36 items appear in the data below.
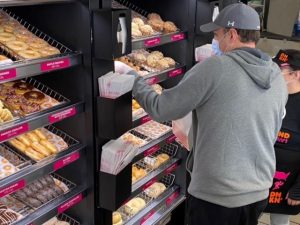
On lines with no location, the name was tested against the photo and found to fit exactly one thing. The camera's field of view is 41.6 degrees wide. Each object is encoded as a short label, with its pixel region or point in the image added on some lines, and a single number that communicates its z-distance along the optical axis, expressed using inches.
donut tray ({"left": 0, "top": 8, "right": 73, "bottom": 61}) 78.6
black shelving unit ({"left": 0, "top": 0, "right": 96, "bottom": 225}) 72.1
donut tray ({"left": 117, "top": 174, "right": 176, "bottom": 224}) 110.8
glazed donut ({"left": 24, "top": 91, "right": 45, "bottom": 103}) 83.0
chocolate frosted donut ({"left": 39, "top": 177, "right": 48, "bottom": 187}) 91.0
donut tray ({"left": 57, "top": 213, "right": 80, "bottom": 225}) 97.3
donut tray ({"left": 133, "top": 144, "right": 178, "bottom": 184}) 120.6
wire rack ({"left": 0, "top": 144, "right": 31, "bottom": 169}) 78.7
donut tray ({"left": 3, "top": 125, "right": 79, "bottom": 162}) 89.4
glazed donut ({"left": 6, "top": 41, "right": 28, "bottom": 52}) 78.2
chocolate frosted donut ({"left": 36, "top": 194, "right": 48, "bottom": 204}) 86.3
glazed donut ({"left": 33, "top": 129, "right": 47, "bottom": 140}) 86.4
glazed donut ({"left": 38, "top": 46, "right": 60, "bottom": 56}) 78.8
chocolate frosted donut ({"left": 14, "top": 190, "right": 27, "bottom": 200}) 87.0
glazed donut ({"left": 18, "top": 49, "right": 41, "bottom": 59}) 77.0
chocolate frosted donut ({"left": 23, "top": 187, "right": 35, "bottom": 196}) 87.7
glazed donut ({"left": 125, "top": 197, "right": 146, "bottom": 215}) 112.1
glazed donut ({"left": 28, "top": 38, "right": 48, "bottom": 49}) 80.7
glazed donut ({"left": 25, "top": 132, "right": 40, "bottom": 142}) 85.1
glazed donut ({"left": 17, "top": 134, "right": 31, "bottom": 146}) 83.7
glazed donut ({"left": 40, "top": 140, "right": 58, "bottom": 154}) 83.5
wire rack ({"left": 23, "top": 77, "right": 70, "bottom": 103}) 88.4
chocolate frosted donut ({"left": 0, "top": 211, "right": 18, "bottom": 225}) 75.6
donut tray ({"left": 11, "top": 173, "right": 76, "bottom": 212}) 86.3
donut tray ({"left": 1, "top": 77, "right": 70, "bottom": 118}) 78.3
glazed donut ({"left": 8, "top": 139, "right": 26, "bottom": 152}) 82.4
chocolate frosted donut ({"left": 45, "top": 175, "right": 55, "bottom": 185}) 91.9
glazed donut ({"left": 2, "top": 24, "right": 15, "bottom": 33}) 82.7
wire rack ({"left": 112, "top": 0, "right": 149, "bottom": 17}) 118.7
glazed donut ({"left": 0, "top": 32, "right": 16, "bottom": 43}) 80.4
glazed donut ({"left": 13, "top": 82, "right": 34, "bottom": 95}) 85.9
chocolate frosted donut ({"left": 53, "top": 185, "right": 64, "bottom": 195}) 89.7
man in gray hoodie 71.3
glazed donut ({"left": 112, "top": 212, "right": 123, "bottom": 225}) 104.9
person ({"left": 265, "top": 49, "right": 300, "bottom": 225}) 106.2
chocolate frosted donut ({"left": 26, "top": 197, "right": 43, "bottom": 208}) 84.9
